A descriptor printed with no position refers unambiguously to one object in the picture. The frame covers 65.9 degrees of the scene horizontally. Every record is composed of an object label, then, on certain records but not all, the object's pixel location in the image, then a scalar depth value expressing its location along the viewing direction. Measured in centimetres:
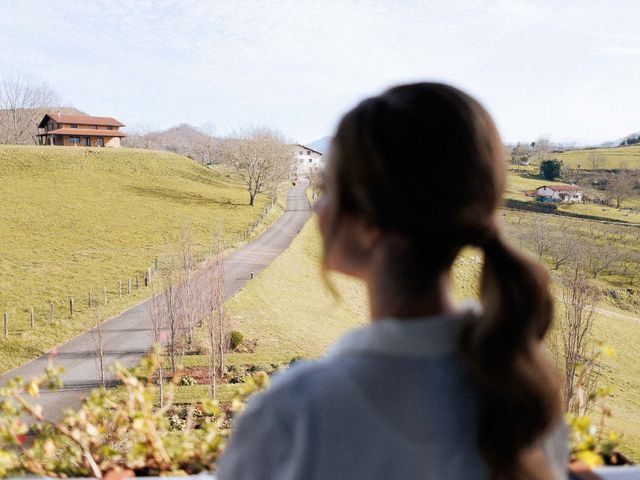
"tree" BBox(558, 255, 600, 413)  970
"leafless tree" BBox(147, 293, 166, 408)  1119
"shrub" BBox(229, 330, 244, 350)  1306
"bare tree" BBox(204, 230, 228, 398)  1084
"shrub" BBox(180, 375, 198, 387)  1088
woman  57
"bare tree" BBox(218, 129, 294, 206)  3566
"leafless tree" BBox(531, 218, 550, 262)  3036
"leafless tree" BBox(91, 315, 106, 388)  1055
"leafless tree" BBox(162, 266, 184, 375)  1138
